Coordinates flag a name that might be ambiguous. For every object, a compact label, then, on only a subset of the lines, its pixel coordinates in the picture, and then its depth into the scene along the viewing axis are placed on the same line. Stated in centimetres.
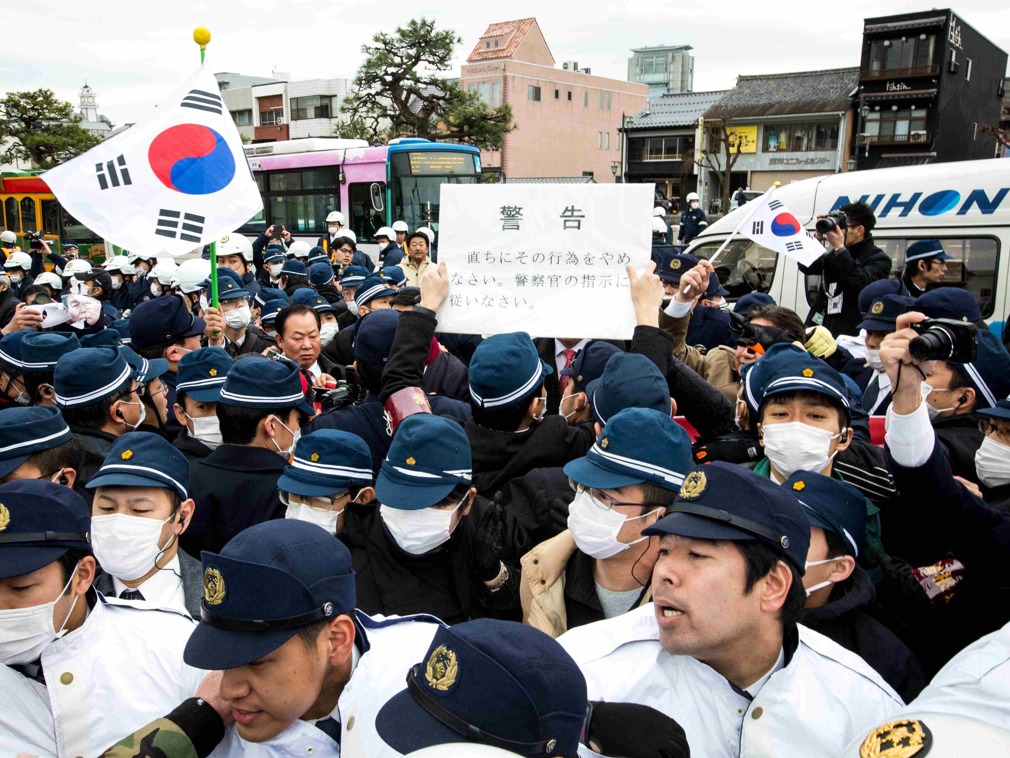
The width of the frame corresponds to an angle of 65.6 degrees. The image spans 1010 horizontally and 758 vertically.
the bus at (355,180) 1742
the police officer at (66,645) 204
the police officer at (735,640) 183
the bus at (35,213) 2295
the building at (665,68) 8488
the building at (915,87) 4212
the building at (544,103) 5550
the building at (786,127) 4588
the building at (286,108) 5825
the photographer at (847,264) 625
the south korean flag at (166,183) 470
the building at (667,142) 5225
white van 734
